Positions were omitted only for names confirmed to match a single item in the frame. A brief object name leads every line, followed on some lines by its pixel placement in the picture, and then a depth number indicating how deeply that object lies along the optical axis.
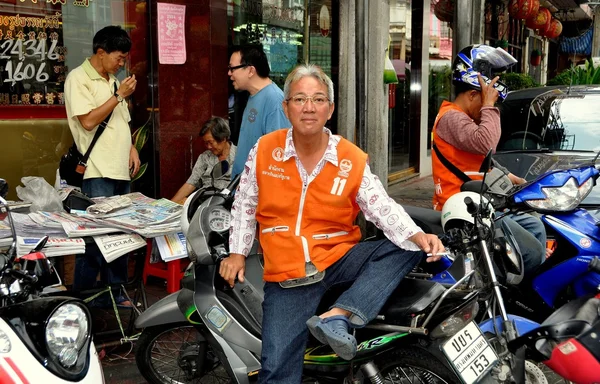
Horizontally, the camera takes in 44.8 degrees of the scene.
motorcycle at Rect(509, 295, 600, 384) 2.23
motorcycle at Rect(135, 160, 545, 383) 2.76
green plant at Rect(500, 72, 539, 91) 9.70
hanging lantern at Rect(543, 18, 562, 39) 17.03
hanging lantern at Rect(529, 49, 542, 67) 22.14
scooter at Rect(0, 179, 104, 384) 2.30
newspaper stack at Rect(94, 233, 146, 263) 4.29
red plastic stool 4.82
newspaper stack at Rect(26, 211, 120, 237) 4.25
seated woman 6.16
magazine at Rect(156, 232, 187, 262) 4.57
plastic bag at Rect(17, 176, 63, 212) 4.66
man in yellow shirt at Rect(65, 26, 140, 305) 5.00
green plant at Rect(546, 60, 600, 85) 8.70
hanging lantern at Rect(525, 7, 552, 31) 15.31
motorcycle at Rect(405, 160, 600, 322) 3.27
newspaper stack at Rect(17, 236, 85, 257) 4.05
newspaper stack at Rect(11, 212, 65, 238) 4.20
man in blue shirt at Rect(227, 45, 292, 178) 4.63
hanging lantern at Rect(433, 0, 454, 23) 12.21
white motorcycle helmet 3.36
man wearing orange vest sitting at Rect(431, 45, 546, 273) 4.08
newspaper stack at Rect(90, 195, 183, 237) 4.40
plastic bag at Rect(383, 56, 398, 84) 7.18
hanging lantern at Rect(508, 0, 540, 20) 13.72
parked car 5.69
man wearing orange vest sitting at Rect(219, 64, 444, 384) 3.09
